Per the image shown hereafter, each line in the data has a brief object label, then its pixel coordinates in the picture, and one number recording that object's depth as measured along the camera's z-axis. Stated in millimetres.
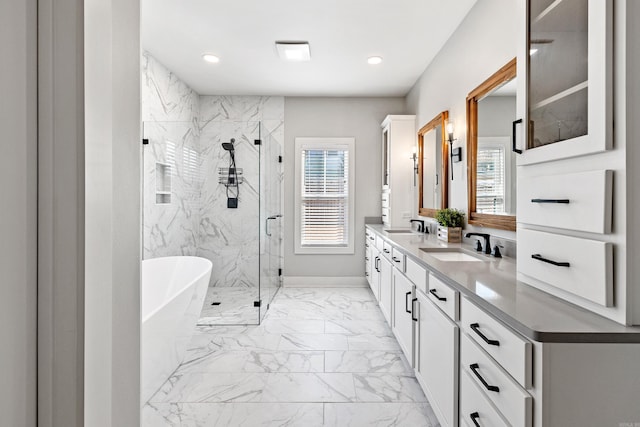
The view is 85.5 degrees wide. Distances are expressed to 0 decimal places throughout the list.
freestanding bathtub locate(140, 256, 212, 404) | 2193
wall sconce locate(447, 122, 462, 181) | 2911
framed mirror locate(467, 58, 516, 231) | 2160
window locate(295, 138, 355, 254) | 5020
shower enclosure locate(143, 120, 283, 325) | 3764
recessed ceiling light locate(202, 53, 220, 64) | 3629
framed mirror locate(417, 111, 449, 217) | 3285
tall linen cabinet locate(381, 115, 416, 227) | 4406
